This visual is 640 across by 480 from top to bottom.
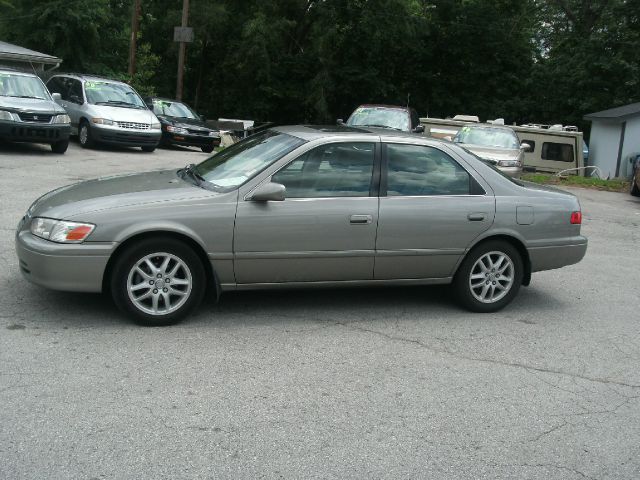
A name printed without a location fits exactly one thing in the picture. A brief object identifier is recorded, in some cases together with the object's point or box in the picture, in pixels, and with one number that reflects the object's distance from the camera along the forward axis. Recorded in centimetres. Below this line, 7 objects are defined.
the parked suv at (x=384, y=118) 1781
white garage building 2689
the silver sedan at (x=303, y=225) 541
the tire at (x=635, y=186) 1754
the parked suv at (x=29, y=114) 1505
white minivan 1788
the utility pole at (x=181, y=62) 2999
